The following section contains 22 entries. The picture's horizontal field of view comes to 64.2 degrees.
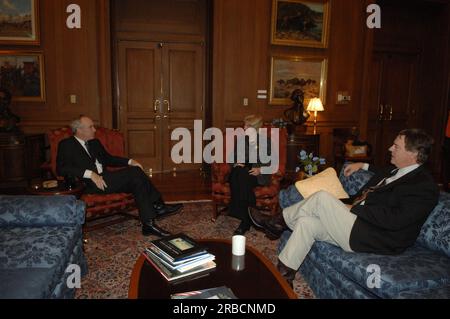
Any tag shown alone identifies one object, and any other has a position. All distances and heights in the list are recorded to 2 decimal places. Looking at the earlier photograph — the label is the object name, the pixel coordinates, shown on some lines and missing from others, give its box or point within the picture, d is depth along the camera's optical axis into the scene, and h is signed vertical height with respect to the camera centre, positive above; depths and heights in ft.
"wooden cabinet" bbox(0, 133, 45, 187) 15.79 -2.59
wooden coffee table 5.94 -3.08
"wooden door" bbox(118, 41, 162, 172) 20.43 +0.24
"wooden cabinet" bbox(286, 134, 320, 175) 19.36 -2.09
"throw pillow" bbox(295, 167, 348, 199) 9.99 -2.17
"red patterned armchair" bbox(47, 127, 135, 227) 11.37 -2.97
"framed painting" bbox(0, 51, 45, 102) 17.13 +1.26
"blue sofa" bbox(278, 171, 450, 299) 6.36 -3.03
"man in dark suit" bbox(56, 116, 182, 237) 11.41 -2.32
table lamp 19.84 +0.12
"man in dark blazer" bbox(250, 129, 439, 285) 7.27 -2.24
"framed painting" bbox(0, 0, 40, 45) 16.74 +3.67
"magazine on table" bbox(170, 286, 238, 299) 5.72 -3.02
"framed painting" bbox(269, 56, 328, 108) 20.42 +1.69
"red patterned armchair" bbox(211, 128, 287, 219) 12.57 -2.90
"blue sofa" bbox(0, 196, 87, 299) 6.07 -2.93
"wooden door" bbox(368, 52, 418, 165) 24.16 +0.71
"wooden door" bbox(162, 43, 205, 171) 21.06 +0.92
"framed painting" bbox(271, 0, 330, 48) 19.93 +4.72
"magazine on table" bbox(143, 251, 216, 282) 6.39 -3.01
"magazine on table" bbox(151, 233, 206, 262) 6.74 -2.77
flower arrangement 10.75 -1.71
